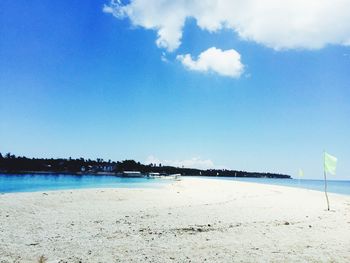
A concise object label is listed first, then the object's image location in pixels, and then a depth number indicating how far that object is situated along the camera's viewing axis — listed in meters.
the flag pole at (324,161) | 21.92
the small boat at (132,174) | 170.50
